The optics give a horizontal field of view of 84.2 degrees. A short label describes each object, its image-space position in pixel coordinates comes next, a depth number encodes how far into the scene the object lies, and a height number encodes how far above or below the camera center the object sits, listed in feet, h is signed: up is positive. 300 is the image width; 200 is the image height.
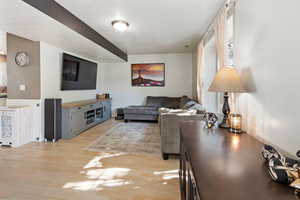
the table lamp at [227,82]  5.14 +0.46
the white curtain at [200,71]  13.43 +2.16
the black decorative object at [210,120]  6.00 -0.86
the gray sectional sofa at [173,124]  9.00 -1.51
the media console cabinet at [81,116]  12.46 -1.75
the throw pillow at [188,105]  12.03 -0.63
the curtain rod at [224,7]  7.06 +4.39
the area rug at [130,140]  10.47 -3.21
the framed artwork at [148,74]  20.47 +2.76
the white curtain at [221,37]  8.02 +3.01
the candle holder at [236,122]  5.51 -0.86
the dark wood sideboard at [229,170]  2.16 -1.23
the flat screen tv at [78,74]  13.96 +2.18
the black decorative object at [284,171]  2.36 -1.10
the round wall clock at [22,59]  11.55 +2.58
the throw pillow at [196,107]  10.42 -0.70
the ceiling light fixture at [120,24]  9.91 +4.32
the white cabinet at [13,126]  10.89 -1.98
